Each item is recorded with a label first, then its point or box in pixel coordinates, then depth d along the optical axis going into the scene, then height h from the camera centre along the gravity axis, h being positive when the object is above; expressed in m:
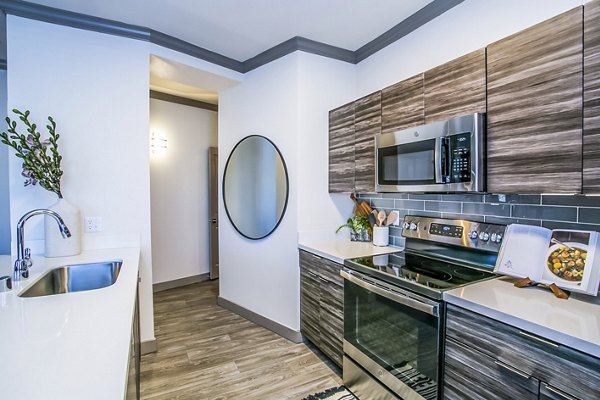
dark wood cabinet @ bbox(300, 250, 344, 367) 2.14 -0.86
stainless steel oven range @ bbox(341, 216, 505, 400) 1.47 -0.61
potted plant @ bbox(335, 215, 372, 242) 2.72 -0.32
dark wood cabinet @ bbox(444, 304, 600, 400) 0.97 -0.64
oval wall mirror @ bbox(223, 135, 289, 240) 2.81 +0.07
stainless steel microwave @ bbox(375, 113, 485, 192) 1.55 +0.21
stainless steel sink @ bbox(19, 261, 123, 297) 1.79 -0.51
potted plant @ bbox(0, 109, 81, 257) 1.96 +0.16
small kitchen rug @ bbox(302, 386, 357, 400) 1.96 -1.35
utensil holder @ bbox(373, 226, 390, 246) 2.51 -0.36
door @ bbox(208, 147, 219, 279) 4.47 -0.33
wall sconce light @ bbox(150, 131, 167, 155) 4.00 +0.69
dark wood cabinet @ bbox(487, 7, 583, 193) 1.22 +0.38
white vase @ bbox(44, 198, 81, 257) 2.01 -0.25
